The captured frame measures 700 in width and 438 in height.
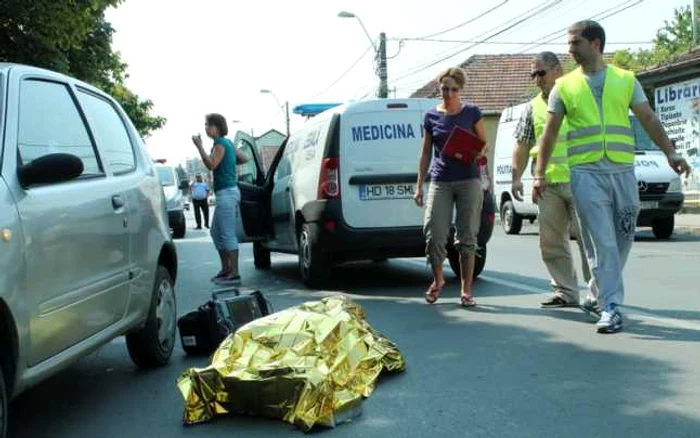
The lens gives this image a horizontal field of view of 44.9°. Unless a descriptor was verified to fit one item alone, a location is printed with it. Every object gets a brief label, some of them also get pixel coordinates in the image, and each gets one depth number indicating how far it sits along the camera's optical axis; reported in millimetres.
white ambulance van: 8164
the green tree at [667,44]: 46269
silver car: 3197
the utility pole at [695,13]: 27305
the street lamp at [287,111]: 56125
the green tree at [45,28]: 10898
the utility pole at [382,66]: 30234
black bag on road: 5492
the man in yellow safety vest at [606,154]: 5582
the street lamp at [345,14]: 29266
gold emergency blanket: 3850
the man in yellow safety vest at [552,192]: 6559
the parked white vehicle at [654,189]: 13969
